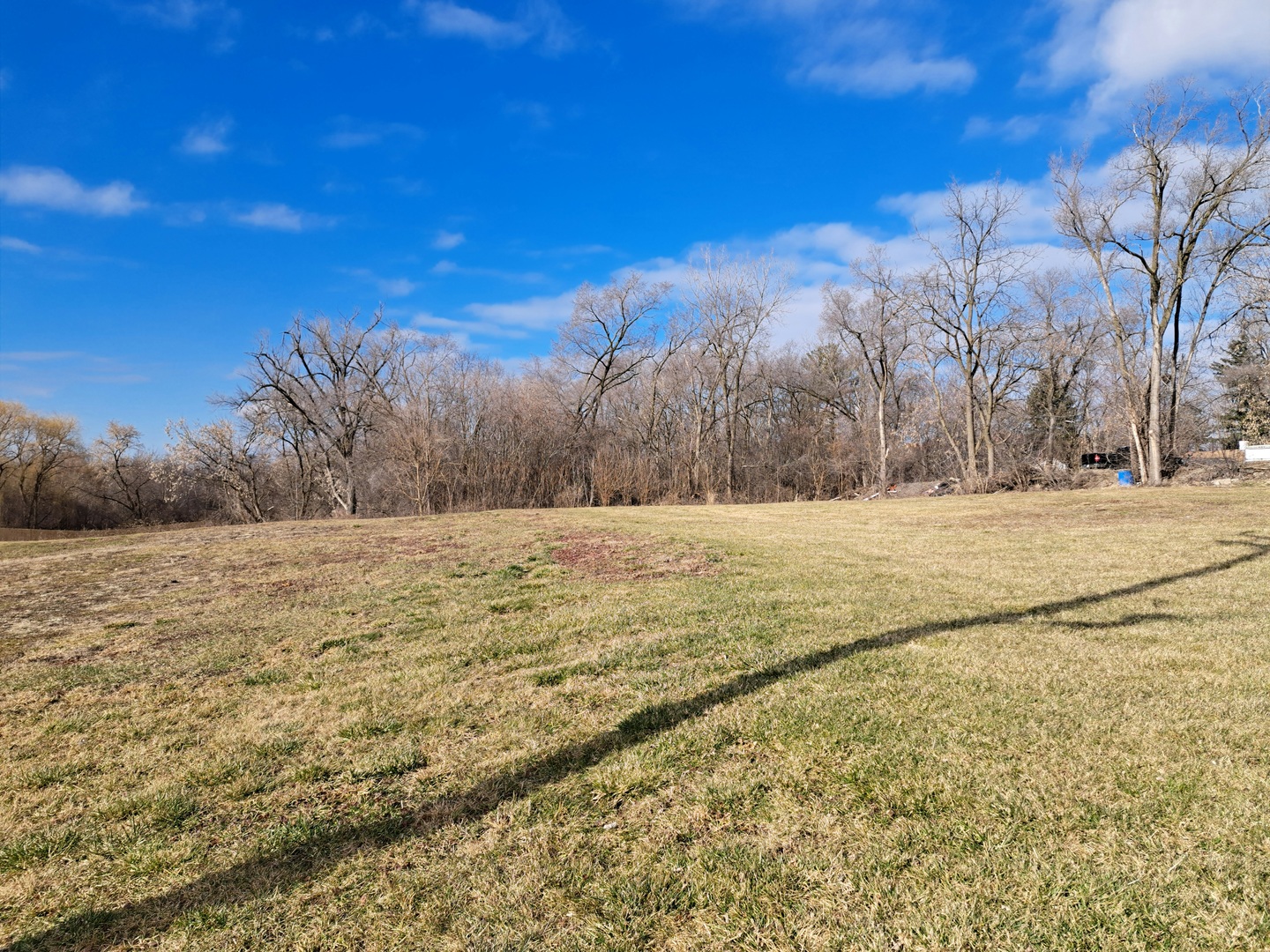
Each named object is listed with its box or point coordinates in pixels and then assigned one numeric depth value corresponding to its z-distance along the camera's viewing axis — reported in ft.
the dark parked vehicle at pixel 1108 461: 109.95
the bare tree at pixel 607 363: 117.39
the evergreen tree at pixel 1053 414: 118.42
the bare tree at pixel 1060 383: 113.19
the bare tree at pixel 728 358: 108.37
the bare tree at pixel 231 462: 109.29
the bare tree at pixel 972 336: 93.61
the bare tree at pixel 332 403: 106.73
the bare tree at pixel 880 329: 103.60
